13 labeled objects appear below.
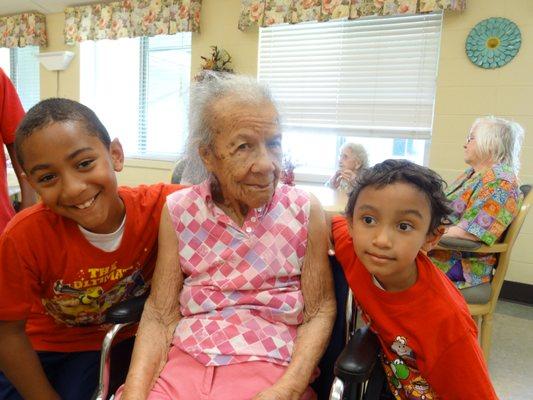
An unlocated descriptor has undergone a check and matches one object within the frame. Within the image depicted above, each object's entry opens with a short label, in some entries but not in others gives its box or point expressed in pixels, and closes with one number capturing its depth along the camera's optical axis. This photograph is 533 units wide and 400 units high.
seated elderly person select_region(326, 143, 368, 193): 3.37
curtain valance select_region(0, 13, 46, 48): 5.29
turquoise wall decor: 3.06
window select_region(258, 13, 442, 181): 3.49
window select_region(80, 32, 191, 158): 4.87
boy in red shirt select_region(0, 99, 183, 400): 1.00
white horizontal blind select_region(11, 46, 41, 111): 5.73
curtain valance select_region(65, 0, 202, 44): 4.34
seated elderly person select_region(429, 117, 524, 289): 1.95
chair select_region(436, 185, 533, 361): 1.92
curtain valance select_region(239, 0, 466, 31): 3.23
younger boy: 0.94
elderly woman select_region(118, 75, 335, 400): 1.02
